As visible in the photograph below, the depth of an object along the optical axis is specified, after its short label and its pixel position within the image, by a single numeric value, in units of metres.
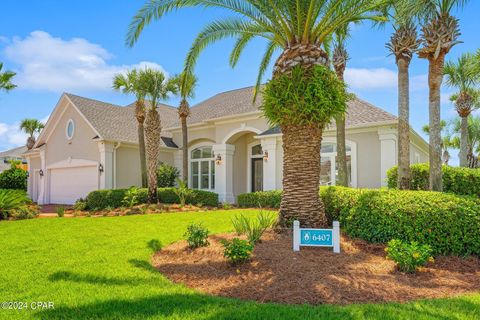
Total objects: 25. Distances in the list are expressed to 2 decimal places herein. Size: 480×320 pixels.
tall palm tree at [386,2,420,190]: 10.20
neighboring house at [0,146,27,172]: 43.06
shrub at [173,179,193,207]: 17.21
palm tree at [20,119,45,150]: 33.56
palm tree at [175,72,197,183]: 18.96
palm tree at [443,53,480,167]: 18.14
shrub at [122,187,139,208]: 16.82
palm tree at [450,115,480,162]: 29.52
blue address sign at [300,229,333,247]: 6.65
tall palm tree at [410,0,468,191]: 9.70
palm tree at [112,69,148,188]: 17.97
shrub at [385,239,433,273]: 5.59
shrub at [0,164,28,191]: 25.42
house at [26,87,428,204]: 17.61
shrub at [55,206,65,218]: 14.58
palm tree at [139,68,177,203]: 17.58
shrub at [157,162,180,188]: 20.50
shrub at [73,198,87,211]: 17.57
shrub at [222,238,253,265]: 5.64
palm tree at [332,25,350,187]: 13.41
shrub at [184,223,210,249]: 7.07
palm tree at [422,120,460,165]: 35.56
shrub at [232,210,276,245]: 6.84
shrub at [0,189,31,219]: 14.15
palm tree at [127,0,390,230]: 7.81
